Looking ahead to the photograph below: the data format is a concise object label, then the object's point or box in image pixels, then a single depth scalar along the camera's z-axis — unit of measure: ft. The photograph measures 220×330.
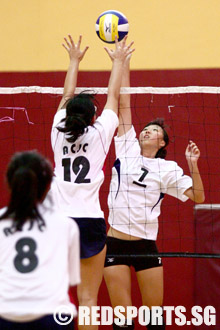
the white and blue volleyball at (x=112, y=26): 31.19
